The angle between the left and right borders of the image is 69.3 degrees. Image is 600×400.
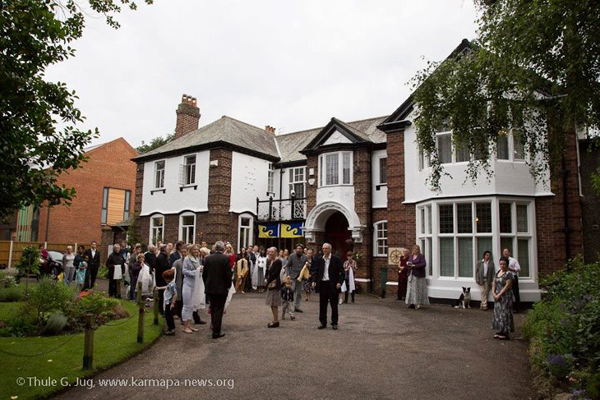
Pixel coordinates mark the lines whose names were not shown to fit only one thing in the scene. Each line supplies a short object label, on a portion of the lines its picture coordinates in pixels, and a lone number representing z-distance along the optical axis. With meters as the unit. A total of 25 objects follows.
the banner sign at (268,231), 22.70
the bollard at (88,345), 6.72
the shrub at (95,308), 10.18
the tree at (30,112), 5.55
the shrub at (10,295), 13.63
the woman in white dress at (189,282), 9.46
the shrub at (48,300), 10.00
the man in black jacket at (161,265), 10.33
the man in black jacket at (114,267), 14.90
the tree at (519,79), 6.44
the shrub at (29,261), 18.32
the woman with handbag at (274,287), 10.20
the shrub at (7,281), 15.79
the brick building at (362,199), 14.58
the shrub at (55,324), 9.23
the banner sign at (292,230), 21.92
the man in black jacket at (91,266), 16.38
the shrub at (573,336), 5.32
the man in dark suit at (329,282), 10.27
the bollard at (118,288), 14.82
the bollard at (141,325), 8.40
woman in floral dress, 9.47
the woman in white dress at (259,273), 19.08
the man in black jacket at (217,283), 8.98
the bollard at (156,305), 10.08
